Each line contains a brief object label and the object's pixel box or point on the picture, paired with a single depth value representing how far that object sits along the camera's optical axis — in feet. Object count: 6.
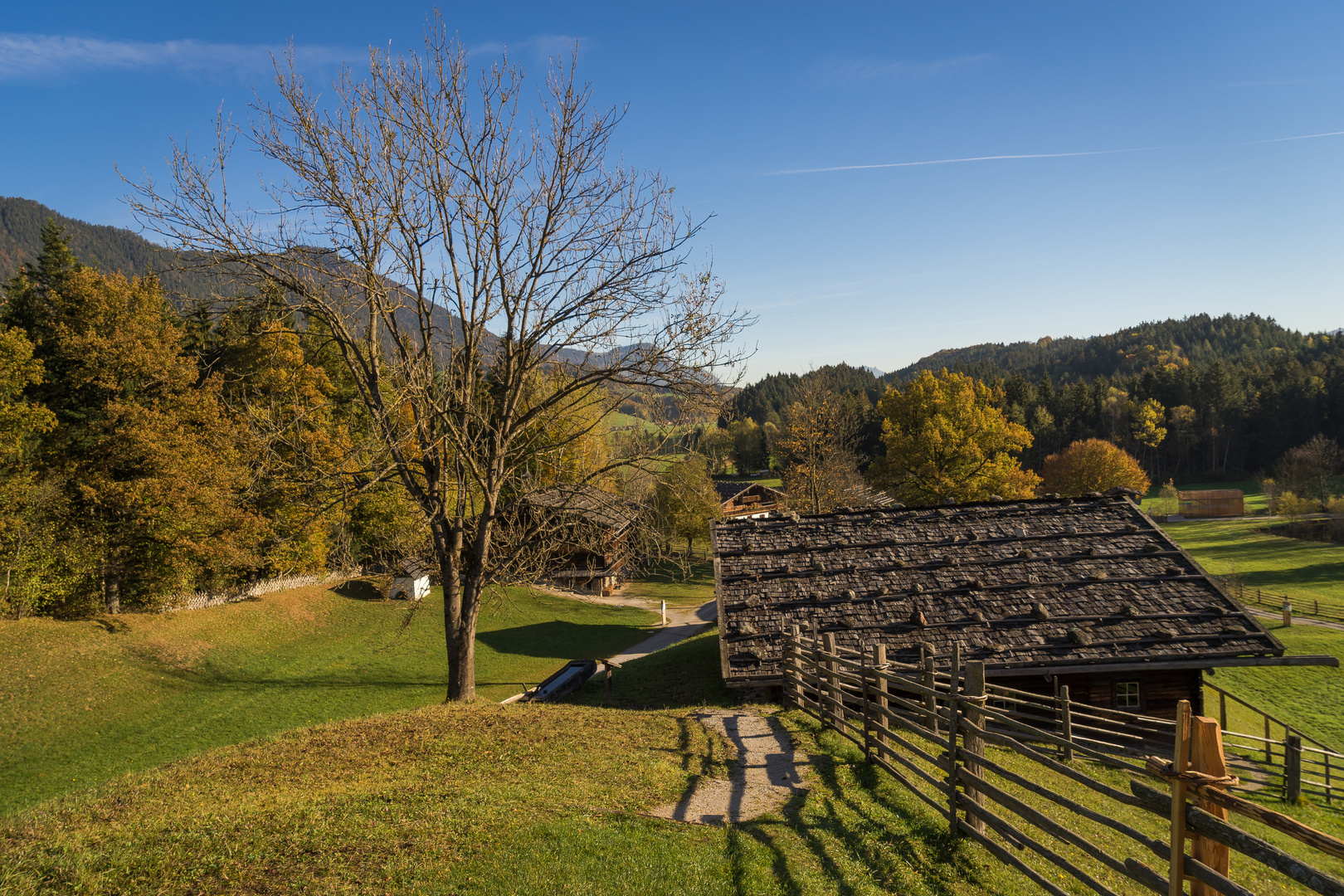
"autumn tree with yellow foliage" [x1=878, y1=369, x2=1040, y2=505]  120.57
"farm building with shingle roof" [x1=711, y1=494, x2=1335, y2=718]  44.88
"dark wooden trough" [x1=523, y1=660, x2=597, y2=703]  63.41
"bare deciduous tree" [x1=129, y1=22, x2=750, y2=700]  39.75
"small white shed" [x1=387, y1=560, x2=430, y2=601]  115.14
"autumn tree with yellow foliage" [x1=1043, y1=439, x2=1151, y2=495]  184.75
